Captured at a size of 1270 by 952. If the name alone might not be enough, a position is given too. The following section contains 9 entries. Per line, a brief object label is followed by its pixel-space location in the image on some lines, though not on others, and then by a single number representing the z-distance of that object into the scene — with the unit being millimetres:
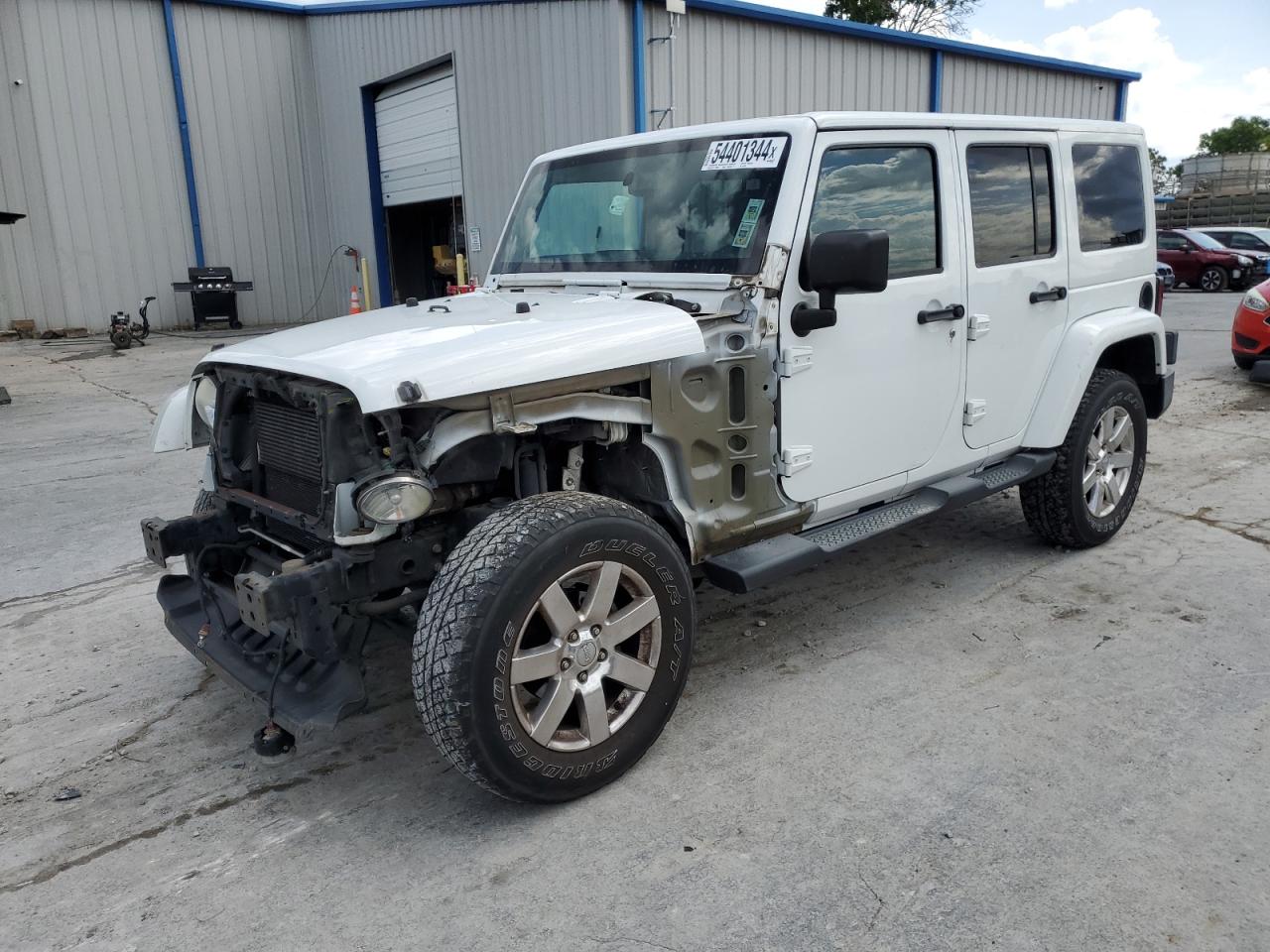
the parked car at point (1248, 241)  20641
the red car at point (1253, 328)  9516
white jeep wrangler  2805
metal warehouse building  13352
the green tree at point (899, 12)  39562
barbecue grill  17953
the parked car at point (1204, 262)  20484
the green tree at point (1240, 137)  85438
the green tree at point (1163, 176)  41312
